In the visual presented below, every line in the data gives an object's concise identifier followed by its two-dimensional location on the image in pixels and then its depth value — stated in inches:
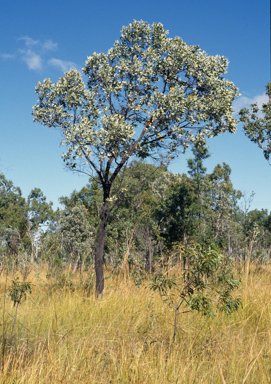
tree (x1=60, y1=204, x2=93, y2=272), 1106.1
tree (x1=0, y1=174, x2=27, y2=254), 1528.3
